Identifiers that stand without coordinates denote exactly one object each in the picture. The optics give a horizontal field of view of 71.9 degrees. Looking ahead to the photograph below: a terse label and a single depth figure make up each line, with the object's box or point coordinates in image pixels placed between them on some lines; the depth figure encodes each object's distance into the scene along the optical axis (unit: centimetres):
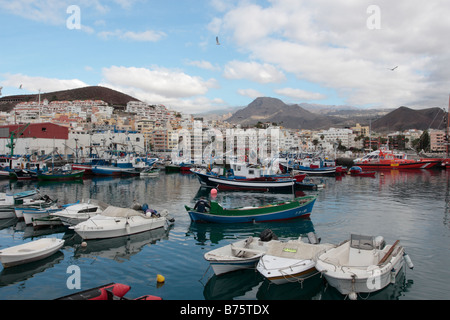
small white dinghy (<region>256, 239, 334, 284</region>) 1023
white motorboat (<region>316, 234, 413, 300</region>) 939
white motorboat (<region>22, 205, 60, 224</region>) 1883
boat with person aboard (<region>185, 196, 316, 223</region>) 1900
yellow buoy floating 1079
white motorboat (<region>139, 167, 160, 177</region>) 5312
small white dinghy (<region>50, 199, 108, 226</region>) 1745
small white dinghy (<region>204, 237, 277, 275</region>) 1120
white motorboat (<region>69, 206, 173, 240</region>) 1574
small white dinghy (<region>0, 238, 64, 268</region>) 1227
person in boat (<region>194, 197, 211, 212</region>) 1917
